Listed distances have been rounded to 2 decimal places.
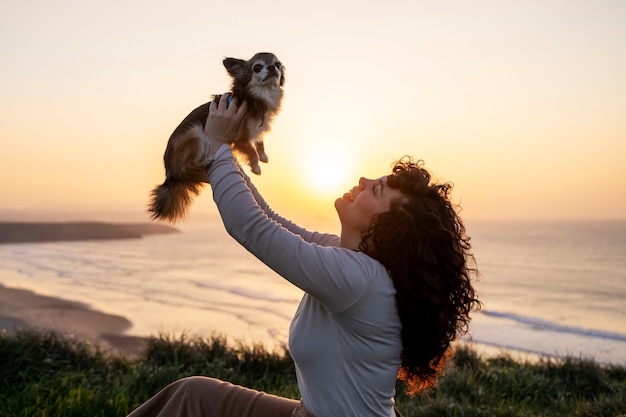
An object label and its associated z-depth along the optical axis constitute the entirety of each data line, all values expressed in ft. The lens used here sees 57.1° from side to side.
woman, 6.34
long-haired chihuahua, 8.70
